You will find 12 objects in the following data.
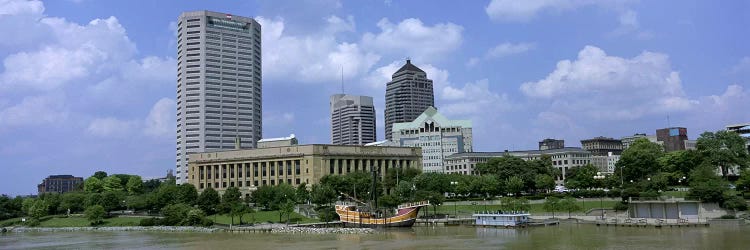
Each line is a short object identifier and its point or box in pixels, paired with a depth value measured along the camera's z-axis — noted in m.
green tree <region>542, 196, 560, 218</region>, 113.38
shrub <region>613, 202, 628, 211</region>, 113.19
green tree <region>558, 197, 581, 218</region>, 112.51
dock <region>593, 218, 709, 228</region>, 93.94
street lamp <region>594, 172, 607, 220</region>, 116.27
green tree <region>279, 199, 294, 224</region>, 118.00
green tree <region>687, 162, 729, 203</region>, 102.88
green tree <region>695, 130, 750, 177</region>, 132.75
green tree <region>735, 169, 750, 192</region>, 113.50
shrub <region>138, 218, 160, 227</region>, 129.00
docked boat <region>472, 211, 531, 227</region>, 104.19
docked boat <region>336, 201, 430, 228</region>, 109.75
